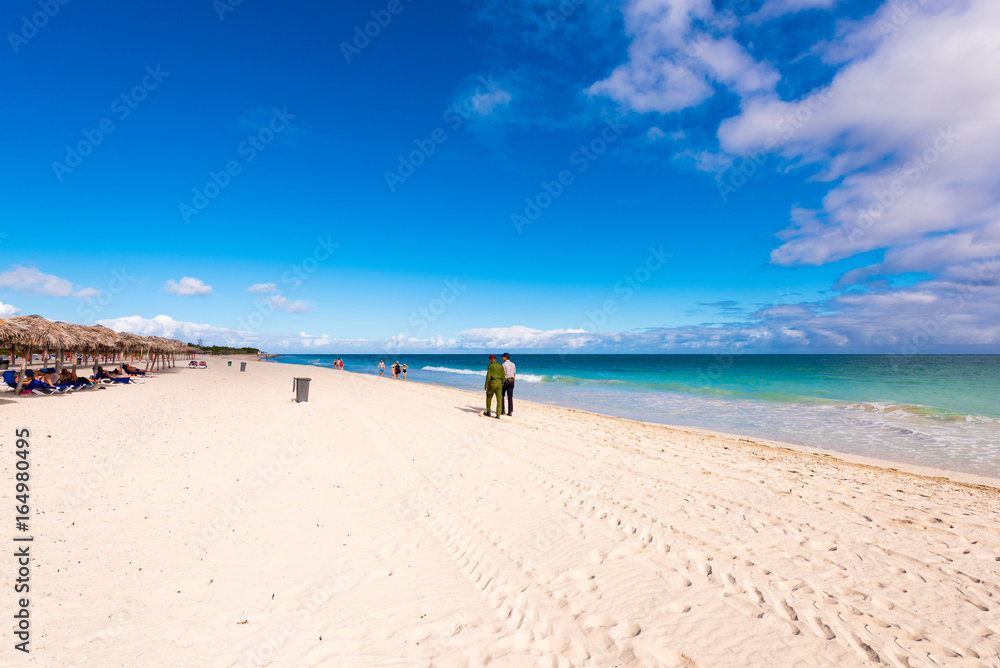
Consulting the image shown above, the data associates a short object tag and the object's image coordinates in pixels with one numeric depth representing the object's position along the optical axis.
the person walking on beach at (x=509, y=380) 15.16
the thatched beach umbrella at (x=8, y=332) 15.68
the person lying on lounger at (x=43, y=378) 16.63
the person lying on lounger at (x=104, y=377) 20.41
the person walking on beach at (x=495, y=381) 14.56
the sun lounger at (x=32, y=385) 15.69
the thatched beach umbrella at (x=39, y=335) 16.73
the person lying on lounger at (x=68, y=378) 17.44
